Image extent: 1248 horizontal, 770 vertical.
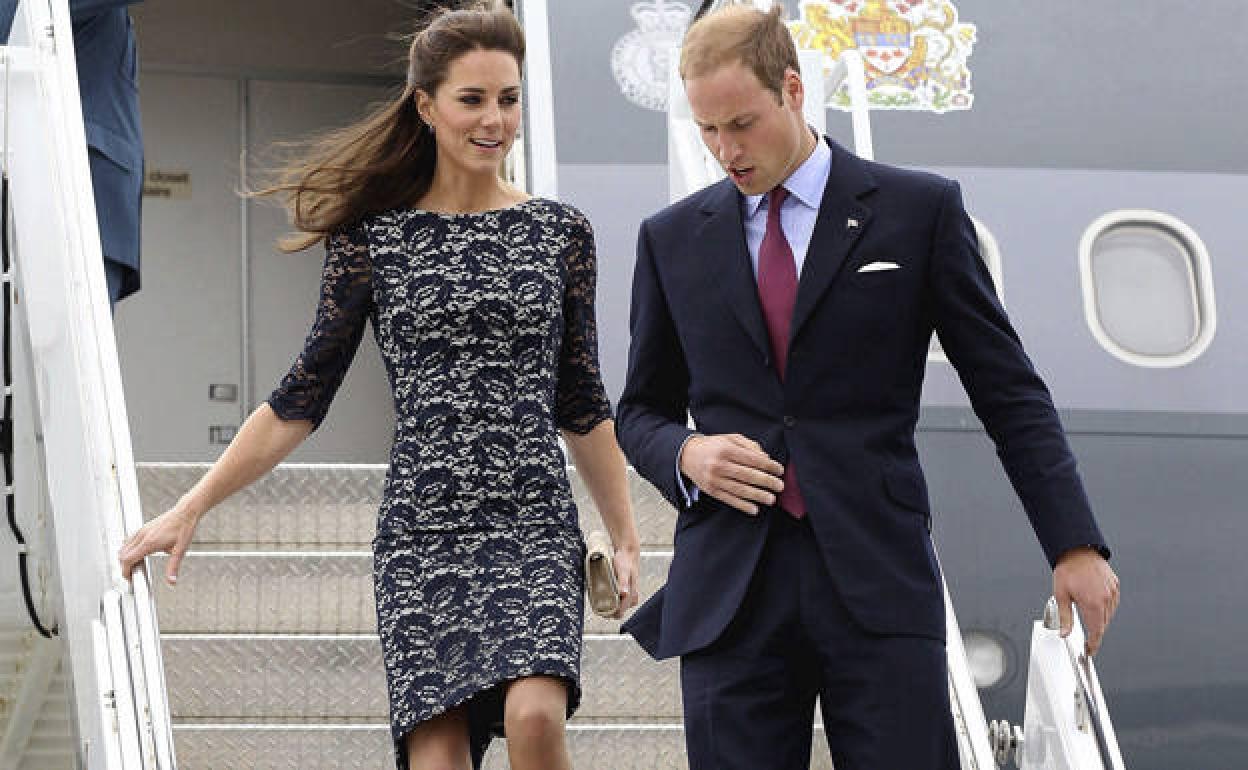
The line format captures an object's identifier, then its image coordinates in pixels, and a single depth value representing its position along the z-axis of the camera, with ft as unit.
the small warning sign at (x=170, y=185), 59.00
